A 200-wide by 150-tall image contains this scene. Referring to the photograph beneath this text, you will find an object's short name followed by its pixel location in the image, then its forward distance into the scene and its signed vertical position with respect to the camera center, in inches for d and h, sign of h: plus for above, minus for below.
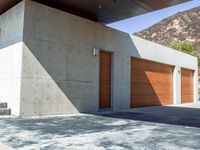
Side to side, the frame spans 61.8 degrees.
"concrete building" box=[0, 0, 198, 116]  204.7 +33.3
